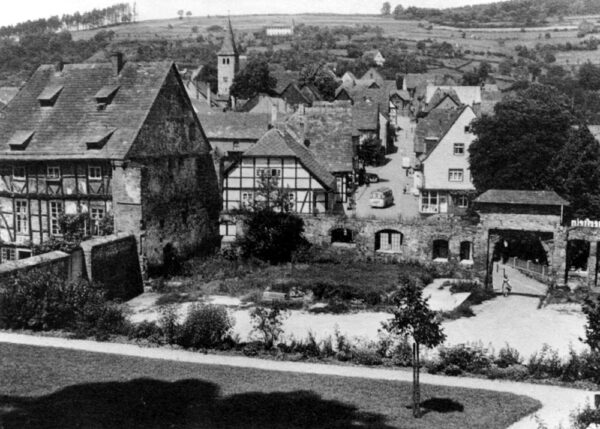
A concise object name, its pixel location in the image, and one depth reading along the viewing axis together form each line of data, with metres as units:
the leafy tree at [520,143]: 45.03
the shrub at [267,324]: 21.75
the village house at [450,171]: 52.47
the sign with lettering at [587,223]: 36.53
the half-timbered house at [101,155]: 35.16
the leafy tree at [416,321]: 15.98
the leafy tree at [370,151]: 73.94
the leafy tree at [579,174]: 42.81
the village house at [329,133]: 50.62
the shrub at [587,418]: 12.94
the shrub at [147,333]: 22.08
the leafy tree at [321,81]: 115.06
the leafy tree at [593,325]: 16.47
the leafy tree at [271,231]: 40.53
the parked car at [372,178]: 67.78
